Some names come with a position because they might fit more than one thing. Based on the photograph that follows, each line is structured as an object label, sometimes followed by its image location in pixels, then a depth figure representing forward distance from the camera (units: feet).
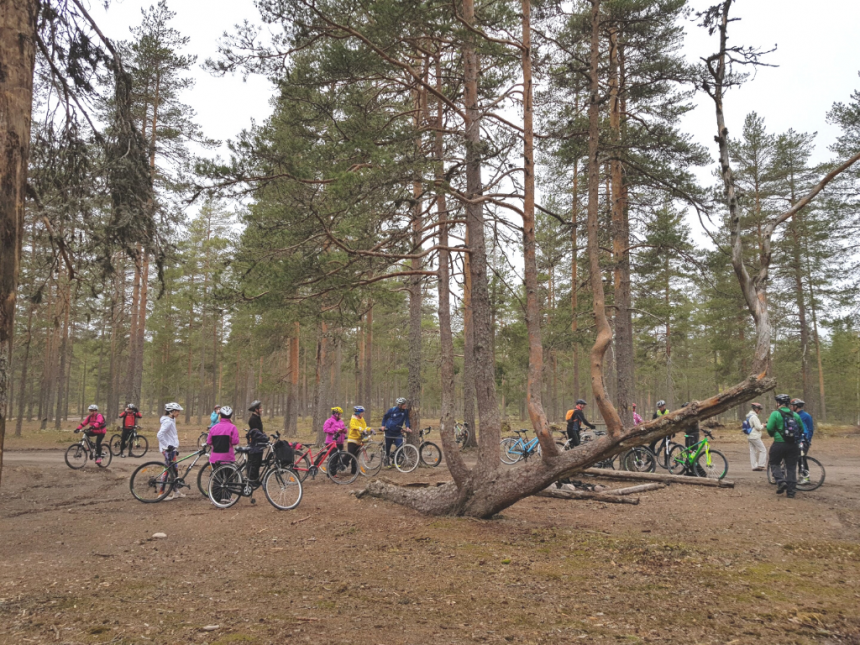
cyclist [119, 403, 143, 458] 50.11
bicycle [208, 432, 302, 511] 29.45
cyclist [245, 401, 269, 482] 31.24
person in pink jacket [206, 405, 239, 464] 30.53
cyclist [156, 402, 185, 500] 33.60
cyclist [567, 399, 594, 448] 41.32
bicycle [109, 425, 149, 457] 54.54
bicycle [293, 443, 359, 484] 38.78
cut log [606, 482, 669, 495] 32.81
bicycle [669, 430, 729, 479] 39.04
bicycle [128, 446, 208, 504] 32.24
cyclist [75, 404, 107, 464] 45.46
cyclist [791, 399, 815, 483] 33.99
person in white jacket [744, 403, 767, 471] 40.11
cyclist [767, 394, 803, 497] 32.35
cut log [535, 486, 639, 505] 30.55
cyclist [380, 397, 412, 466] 42.96
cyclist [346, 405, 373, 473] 39.96
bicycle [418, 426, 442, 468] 46.75
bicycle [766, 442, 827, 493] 35.47
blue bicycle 47.65
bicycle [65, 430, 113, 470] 45.62
